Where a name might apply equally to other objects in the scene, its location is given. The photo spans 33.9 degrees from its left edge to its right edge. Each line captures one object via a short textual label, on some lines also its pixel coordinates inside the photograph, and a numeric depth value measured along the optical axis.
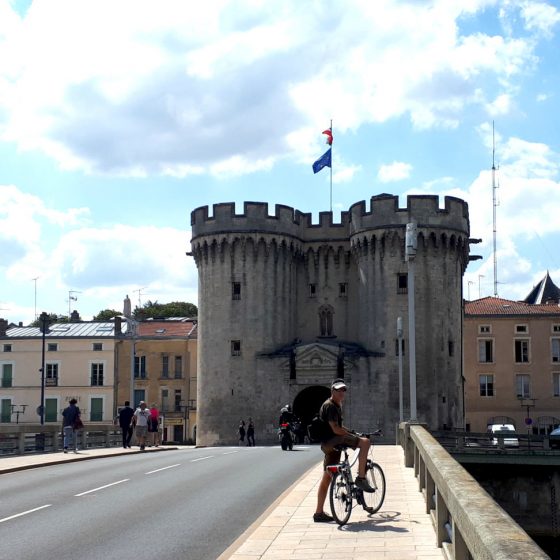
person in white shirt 32.75
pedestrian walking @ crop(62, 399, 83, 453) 29.03
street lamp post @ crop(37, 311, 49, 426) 55.61
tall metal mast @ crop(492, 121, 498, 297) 89.01
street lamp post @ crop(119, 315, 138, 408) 48.99
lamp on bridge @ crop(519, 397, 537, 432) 74.75
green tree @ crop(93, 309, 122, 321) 100.56
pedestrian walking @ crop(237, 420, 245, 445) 52.89
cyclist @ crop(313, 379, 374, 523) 11.24
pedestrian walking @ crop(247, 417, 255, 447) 52.03
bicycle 11.24
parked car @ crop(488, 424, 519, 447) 50.53
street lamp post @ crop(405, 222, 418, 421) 23.95
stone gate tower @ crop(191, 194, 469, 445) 54.81
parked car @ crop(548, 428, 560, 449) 41.16
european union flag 59.44
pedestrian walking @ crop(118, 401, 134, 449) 32.99
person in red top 36.95
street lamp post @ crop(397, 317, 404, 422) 42.82
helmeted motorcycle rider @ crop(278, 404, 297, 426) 33.97
